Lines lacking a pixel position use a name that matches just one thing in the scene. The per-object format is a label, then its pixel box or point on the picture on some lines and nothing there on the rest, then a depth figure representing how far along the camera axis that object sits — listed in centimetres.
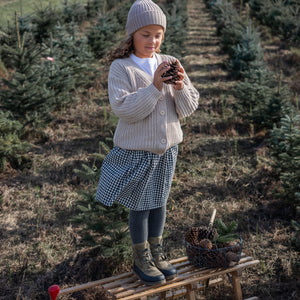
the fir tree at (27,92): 507
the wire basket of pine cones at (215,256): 274
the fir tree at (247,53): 740
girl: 230
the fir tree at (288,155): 390
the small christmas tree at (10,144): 447
